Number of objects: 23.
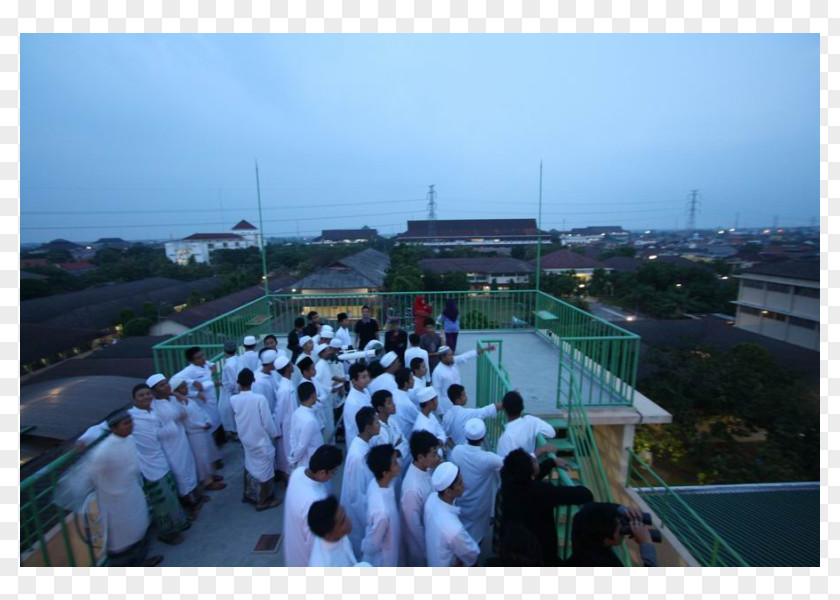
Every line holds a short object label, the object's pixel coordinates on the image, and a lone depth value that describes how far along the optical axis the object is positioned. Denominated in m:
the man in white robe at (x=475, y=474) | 3.38
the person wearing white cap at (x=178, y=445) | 3.98
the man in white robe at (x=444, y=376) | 4.86
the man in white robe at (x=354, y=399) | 4.24
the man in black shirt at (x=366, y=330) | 6.84
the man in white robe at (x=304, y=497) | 2.79
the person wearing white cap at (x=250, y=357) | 5.73
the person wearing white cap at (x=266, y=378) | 4.81
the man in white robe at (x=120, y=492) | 3.25
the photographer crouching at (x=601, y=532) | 2.41
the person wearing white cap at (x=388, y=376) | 4.70
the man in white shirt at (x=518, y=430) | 3.62
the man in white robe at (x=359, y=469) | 3.40
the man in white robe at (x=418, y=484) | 3.04
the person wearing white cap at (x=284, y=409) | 4.47
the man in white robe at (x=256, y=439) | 4.12
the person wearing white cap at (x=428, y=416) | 3.87
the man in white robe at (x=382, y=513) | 2.86
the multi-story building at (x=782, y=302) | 24.39
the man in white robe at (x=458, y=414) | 4.16
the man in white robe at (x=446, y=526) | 2.72
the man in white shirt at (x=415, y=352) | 5.52
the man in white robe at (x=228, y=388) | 5.21
